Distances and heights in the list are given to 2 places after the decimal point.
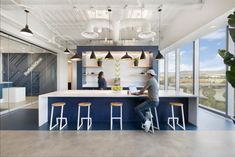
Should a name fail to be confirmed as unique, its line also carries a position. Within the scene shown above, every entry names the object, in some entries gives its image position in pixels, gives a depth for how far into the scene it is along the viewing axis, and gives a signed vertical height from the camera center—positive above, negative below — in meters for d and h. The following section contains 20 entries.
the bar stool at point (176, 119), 3.47 -1.35
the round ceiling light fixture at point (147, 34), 3.55 +1.31
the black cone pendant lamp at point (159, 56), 4.31 +0.80
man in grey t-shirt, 3.21 -0.47
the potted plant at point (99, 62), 6.26 +0.86
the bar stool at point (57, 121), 3.39 -1.34
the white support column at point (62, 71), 9.01 +0.53
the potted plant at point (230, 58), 1.53 +0.27
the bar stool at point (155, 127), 3.28 -1.40
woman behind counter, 5.63 -0.16
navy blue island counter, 3.92 -0.94
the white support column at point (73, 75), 10.48 +0.27
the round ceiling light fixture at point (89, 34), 3.55 +1.31
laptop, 3.63 -0.37
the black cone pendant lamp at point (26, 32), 3.13 +1.22
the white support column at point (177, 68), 6.80 +0.59
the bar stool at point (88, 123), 3.45 -1.35
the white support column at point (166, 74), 8.32 +0.31
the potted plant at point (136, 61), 6.16 +0.87
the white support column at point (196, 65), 5.49 +0.61
